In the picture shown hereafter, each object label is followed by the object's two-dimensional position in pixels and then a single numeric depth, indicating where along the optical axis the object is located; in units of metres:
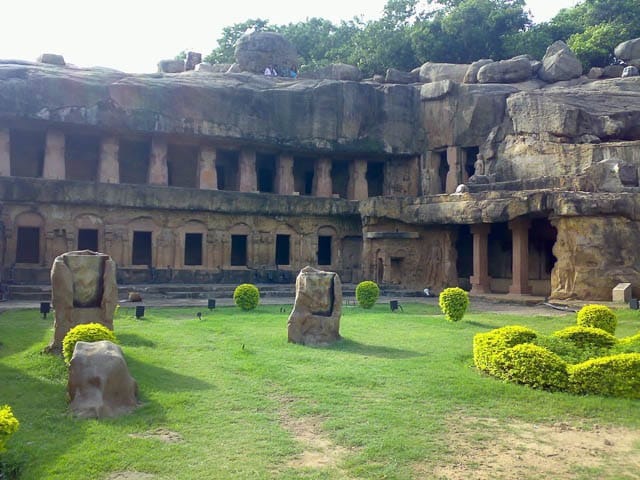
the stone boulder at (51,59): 30.25
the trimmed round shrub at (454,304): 15.75
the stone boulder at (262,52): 37.91
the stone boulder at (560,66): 33.00
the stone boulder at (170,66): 36.66
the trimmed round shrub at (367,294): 19.62
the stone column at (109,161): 28.84
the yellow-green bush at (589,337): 10.62
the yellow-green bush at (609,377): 8.23
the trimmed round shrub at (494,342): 9.65
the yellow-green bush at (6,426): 5.51
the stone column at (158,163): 29.56
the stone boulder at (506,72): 32.97
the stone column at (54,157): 27.94
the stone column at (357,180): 33.34
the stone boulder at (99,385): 7.54
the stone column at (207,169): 30.70
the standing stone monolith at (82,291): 11.34
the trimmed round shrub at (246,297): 18.75
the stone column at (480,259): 23.83
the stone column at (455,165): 32.22
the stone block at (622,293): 18.09
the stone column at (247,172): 31.42
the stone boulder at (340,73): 36.41
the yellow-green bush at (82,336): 9.45
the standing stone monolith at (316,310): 12.57
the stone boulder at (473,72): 33.94
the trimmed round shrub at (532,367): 8.59
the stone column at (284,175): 32.44
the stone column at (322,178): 33.12
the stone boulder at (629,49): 35.75
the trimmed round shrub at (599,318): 13.23
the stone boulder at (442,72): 35.41
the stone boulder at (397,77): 35.59
